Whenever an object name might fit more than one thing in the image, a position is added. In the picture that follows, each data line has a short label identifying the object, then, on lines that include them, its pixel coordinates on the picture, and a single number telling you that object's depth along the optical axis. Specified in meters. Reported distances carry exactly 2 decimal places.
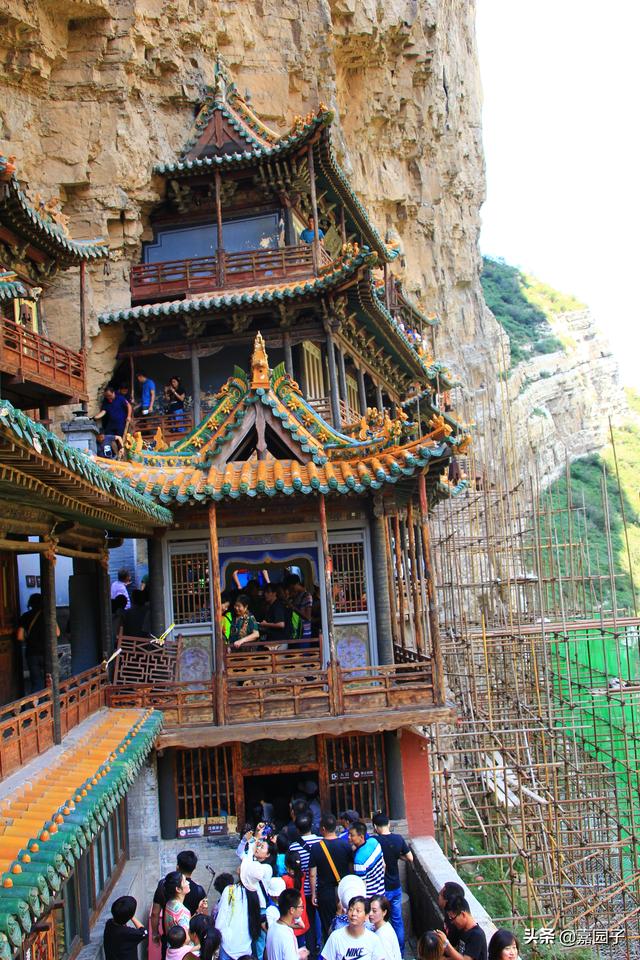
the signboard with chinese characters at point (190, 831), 10.58
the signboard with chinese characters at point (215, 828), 10.61
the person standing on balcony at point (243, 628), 11.07
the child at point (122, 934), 6.58
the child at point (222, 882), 7.62
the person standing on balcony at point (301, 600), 11.69
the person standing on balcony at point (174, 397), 17.16
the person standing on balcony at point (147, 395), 17.33
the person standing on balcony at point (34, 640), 9.42
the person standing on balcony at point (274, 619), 11.42
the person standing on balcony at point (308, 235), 17.63
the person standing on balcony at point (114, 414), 17.53
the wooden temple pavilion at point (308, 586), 10.19
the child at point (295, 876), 7.81
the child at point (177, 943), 6.45
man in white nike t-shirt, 6.07
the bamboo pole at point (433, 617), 10.30
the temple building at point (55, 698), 5.01
